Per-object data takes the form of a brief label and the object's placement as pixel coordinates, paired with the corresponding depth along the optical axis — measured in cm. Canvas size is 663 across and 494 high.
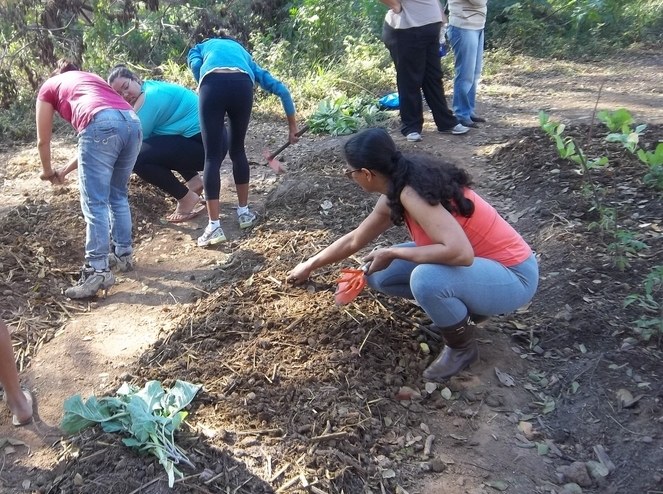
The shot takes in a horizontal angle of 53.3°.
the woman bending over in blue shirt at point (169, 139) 463
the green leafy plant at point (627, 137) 311
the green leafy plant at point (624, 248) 335
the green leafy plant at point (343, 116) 664
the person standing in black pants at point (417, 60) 561
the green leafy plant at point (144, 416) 239
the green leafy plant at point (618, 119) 312
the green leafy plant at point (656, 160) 292
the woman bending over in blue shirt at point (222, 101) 409
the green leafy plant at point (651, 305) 291
